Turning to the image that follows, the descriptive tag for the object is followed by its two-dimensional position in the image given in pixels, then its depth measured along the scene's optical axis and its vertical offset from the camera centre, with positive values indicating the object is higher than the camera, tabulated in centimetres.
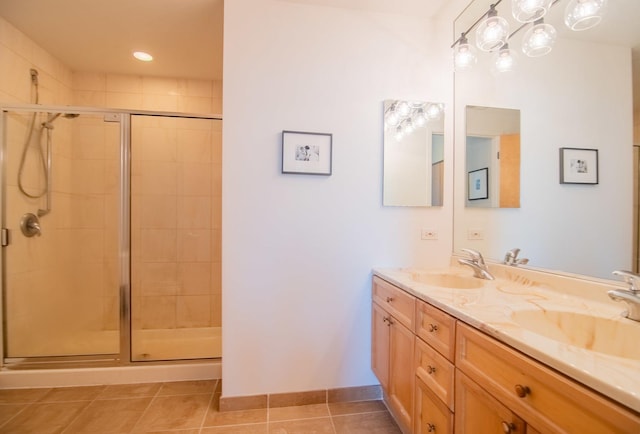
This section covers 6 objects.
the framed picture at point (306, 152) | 165 +40
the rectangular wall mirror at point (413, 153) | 176 +42
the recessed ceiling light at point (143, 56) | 227 +137
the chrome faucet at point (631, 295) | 83 -24
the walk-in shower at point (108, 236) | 201 -20
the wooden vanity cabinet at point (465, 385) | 57 -51
